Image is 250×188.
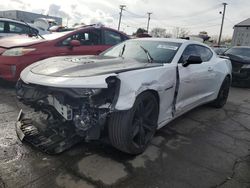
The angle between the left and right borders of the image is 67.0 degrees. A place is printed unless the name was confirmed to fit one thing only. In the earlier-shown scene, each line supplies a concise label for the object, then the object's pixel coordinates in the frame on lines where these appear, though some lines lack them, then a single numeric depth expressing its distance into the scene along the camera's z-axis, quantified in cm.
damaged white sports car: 191
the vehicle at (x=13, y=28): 556
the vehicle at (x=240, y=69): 588
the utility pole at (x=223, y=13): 3013
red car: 364
